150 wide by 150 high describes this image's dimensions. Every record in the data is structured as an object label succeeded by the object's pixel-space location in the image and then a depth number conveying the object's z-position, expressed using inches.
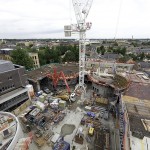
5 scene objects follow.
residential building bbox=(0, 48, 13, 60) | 2933.1
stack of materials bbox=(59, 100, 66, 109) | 1501.6
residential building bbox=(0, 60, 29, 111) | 1344.7
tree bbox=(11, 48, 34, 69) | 2164.6
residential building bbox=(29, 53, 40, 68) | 2728.8
